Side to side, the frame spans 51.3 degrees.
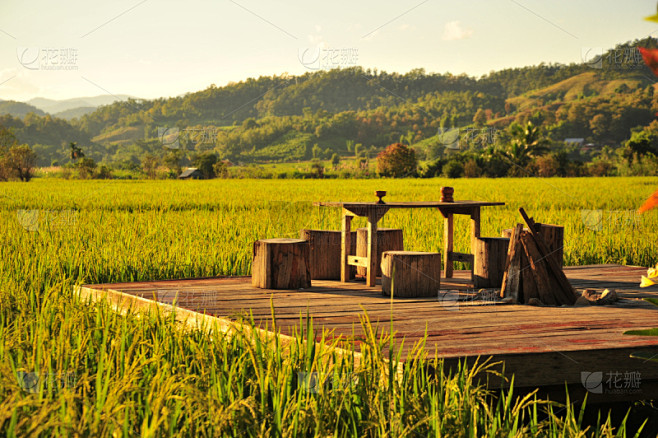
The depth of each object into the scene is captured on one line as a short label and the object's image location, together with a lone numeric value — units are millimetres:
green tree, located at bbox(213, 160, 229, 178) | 53281
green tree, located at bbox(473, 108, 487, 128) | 107562
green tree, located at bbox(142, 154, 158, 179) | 64019
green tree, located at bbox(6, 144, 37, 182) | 41969
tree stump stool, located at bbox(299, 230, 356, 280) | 7285
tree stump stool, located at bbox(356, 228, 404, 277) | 7316
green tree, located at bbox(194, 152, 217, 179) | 52750
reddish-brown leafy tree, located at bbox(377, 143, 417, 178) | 59406
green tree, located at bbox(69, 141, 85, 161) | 65625
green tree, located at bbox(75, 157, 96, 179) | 50988
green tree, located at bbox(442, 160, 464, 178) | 51253
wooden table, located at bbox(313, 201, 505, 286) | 6766
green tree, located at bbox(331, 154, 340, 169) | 85938
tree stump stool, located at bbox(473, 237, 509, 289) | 6777
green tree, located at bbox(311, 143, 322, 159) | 104812
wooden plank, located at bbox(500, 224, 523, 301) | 5965
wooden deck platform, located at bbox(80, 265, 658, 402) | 4027
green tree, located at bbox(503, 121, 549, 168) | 68562
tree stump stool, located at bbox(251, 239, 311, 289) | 6613
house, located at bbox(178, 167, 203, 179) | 55812
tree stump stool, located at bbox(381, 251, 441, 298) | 6141
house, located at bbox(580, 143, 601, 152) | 95688
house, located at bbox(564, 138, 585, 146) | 100875
